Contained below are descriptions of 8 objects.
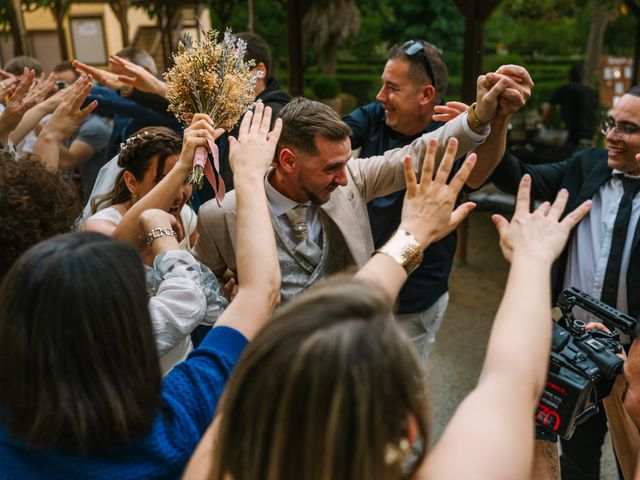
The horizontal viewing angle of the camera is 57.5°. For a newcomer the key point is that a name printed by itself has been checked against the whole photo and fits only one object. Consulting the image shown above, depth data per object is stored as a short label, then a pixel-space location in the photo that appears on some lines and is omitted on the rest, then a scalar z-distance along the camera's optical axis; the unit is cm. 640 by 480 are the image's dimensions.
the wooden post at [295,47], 641
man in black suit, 233
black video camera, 147
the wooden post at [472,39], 535
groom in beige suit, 208
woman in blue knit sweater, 103
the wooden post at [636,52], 760
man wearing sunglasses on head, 287
